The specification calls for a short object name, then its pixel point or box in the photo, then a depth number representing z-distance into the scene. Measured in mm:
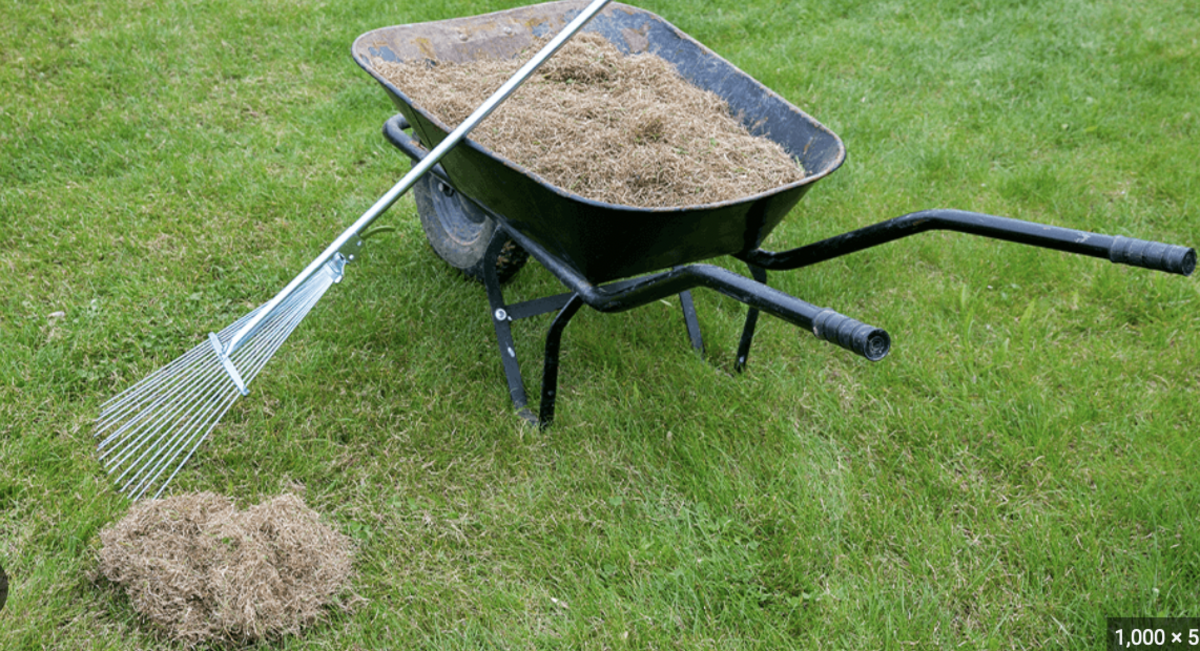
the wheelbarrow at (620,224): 1702
